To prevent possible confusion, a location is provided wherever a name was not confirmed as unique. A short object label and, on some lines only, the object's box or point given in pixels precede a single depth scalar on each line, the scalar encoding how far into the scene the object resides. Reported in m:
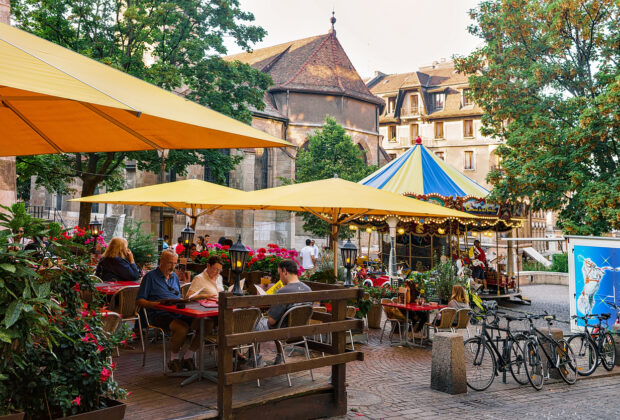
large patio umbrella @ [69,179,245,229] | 12.58
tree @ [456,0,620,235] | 17.66
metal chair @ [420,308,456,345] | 10.30
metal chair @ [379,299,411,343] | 11.15
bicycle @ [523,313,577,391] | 8.70
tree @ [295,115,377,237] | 39.78
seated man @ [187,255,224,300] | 8.09
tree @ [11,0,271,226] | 22.78
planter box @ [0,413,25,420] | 3.97
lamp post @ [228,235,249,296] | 6.41
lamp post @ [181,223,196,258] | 14.52
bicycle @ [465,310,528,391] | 8.38
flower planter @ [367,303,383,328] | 12.52
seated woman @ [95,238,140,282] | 10.03
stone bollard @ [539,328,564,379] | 9.12
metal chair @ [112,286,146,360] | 8.44
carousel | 21.02
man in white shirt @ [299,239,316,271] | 24.25
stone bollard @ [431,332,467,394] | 7.96
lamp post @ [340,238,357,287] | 8.53
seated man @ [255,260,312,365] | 7.30
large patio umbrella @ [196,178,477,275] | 10.36
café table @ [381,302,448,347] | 10.57
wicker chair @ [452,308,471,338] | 10.50
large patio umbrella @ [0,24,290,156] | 3.90
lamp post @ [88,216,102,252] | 14.48
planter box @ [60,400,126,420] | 4.54
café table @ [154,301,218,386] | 6.90
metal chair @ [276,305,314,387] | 7.02
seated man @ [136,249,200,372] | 7.44
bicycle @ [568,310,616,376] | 10.10
